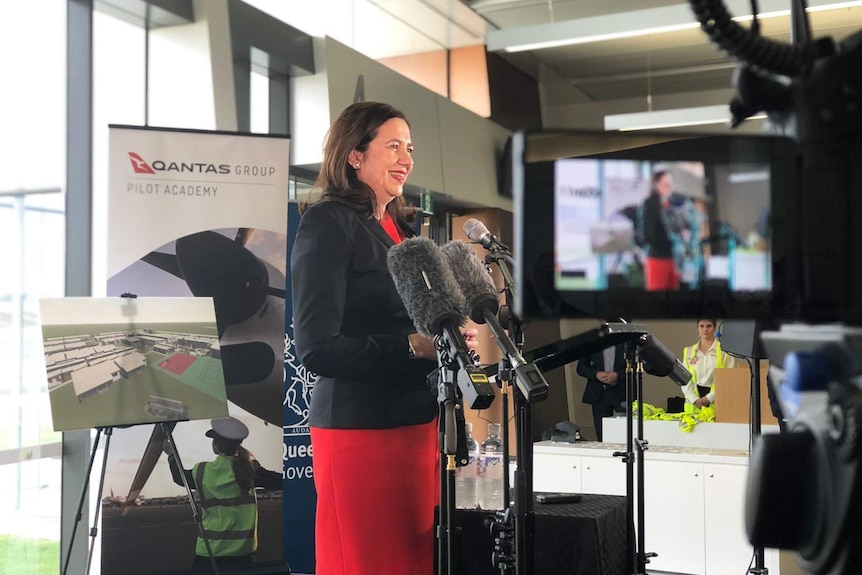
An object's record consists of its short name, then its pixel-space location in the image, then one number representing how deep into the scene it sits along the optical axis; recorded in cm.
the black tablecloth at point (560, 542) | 253
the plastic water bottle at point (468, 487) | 282
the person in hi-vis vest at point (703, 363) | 571
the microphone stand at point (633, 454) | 292
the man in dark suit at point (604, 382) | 689
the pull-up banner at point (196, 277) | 335
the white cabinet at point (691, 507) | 464
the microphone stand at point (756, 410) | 321
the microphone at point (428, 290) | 176
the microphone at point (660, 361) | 299
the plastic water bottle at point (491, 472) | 295
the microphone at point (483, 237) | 211
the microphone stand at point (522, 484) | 199
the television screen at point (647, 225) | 64
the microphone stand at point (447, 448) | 177
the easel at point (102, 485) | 279
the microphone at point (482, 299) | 172
